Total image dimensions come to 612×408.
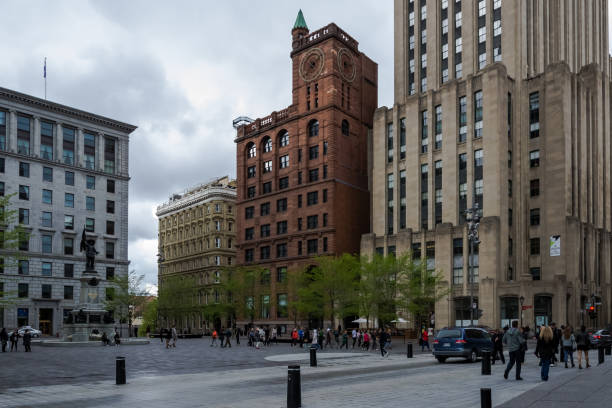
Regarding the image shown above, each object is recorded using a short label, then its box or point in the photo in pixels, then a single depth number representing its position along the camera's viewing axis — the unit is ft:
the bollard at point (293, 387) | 45.27
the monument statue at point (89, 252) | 167.02
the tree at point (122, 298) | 266.36
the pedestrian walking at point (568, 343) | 83.61
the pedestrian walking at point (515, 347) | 67.21
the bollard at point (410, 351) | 116.02
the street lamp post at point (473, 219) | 140.36
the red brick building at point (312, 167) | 275.59
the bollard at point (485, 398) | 39.34
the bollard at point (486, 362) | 73.56
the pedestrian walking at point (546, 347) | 66.44
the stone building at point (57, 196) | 257.34
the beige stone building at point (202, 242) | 378.94
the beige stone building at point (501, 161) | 224.33
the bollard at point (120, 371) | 64.97
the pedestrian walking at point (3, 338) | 138.00
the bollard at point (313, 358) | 93.06
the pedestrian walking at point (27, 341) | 135.85
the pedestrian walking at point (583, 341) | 83.05
